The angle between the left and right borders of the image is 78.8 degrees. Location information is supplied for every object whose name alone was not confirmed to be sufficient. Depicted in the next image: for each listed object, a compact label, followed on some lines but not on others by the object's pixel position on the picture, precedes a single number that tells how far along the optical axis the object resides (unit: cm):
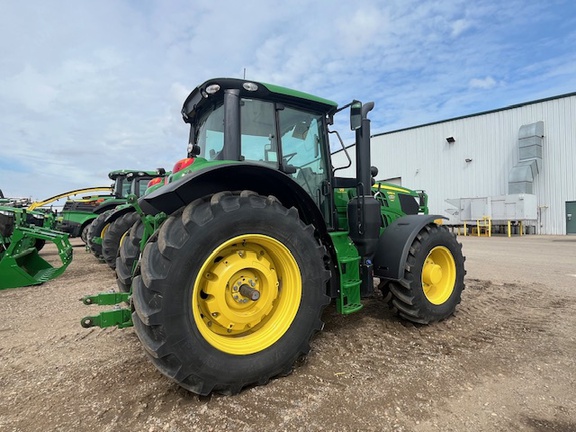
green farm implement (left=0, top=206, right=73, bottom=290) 551
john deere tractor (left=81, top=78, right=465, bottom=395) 210
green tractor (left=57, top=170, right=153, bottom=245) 1060
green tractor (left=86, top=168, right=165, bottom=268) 662
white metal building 1848
